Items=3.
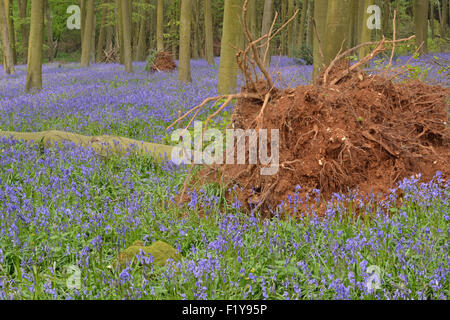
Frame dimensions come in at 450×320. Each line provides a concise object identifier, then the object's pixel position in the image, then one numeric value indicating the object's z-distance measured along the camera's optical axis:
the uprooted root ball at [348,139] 9.02
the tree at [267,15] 31.75
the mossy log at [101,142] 12.98
